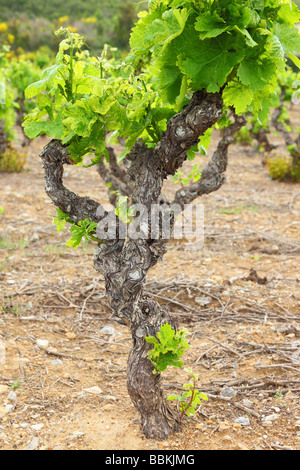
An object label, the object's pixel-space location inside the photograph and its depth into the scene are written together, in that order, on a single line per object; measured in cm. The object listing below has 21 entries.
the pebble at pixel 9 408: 269
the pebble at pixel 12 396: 280
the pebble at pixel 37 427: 254
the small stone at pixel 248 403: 278
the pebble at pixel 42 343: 343
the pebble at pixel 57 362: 324
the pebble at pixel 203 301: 418
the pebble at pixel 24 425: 256
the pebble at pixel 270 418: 262
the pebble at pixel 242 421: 259
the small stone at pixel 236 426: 256
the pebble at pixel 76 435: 246
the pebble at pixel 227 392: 287
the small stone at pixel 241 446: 239
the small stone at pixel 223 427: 254
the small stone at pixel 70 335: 364
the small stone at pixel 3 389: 286
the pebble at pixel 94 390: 293
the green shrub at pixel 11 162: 941
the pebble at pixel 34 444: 240
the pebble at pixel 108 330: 378
